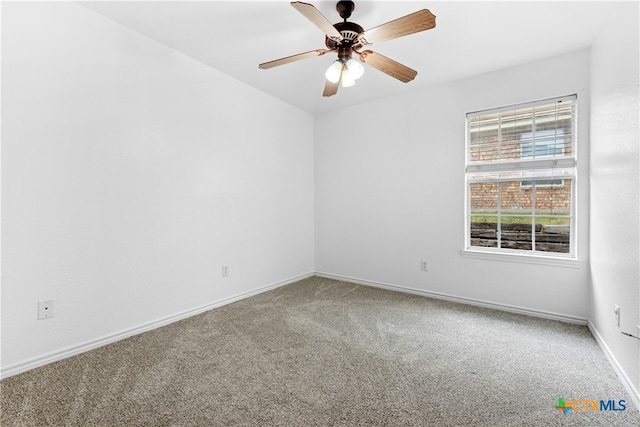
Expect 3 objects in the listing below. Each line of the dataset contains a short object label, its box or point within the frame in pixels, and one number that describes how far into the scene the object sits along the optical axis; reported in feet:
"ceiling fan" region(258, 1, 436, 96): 5.41
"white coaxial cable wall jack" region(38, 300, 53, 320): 6.41
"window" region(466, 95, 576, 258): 9.16
